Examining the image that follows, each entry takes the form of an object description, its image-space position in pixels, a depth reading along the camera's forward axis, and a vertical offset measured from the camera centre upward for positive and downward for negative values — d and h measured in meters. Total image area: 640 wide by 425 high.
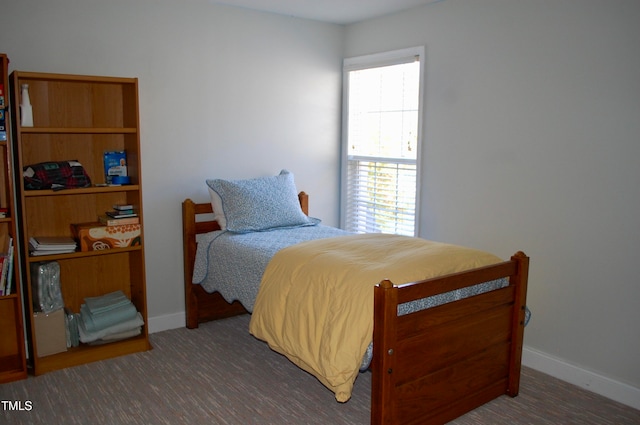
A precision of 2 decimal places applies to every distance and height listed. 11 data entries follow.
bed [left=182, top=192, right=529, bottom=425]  2.24 -0.94
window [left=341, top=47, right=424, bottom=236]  4.02 +0.01
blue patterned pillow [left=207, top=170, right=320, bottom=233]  3.63 -0.44
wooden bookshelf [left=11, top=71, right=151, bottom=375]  3.13 -0.30
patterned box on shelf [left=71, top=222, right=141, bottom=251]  3.21 -0.58
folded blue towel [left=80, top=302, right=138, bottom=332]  3.31 -1.10
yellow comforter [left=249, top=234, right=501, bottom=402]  2.30 -0.71
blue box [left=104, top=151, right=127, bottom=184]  3.42 -0.16
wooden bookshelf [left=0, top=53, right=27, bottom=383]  2.87 -0.91
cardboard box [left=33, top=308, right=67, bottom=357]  3.11 -1.14
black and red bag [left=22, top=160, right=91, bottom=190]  3.05 -0.21
